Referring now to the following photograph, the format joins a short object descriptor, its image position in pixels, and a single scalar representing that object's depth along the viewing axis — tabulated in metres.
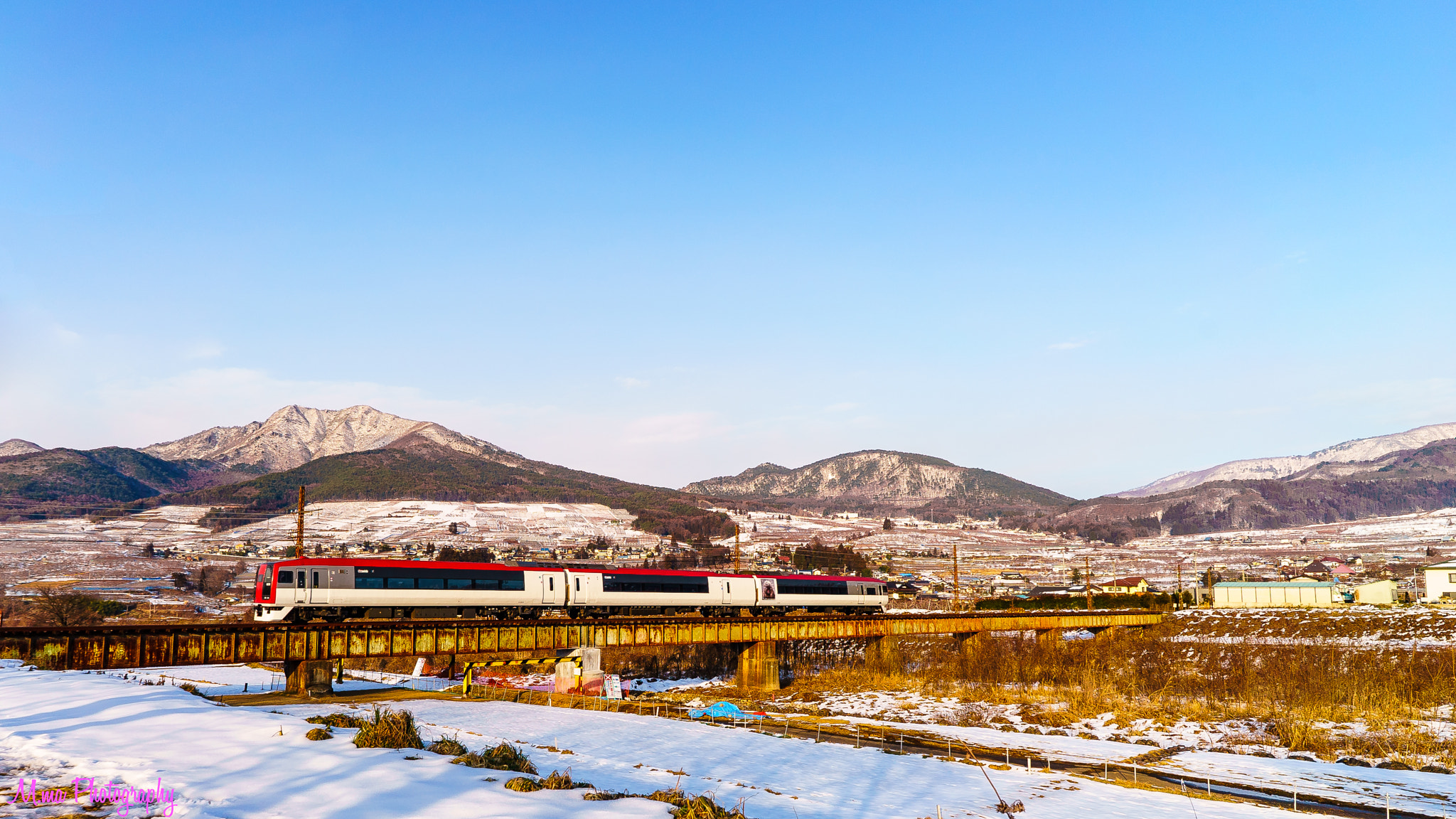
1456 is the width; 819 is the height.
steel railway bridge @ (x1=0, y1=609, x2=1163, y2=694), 42.50
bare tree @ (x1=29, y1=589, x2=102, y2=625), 97.00
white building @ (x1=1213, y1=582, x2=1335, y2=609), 104.00
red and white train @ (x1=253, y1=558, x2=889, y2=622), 49.00
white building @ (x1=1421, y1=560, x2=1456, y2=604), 101.75
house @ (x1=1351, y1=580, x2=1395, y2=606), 103.88
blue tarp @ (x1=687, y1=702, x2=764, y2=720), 47.12
